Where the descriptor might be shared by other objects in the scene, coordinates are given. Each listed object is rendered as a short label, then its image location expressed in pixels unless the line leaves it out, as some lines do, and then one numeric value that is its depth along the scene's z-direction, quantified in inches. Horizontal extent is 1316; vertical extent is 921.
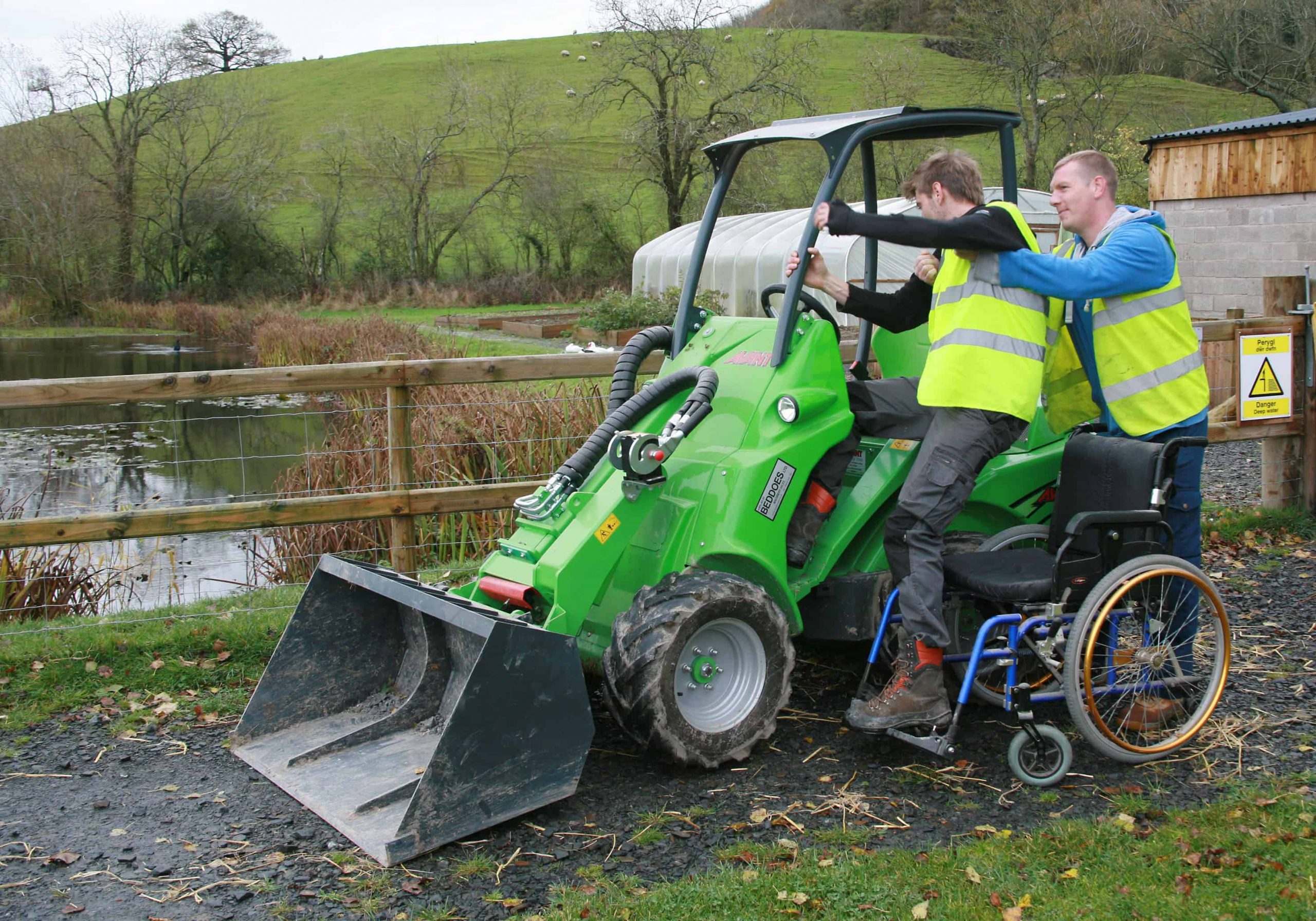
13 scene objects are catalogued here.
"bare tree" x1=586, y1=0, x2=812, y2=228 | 1289.4
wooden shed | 653.9
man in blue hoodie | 170.6
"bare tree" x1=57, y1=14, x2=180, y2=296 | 1651.1
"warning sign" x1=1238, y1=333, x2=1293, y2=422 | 294.7
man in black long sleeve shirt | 165.3
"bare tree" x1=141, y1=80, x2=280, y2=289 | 1651.1
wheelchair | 161.5
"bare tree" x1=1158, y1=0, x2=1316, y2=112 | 1254.3
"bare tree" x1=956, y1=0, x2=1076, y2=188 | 1208.8
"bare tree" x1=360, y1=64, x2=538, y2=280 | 1668.3
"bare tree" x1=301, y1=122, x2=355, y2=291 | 1658.5
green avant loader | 150.5
